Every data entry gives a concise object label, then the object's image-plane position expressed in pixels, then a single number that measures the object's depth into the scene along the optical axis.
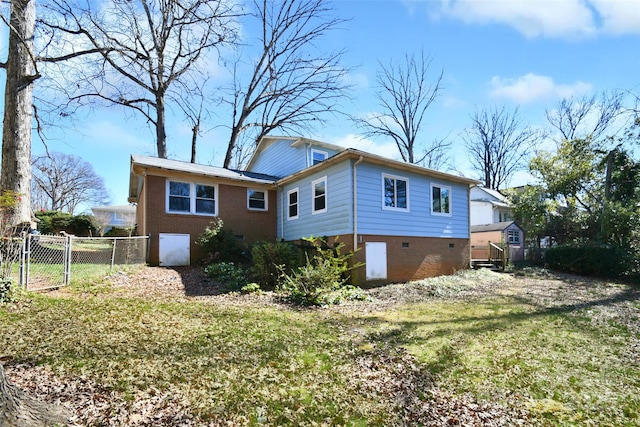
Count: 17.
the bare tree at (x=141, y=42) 14.30
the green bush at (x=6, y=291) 5.69
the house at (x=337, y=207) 10.26
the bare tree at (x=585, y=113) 24.28
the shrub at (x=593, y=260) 13.87
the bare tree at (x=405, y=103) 27.81
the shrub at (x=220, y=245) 12.07
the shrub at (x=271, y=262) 9.48
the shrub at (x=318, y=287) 7.67
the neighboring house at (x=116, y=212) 43.57
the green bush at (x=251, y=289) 8.47
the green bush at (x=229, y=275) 9.21
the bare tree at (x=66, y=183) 36.62
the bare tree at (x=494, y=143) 32.69
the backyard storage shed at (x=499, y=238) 18.39
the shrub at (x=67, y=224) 20.73
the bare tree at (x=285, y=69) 22.81
